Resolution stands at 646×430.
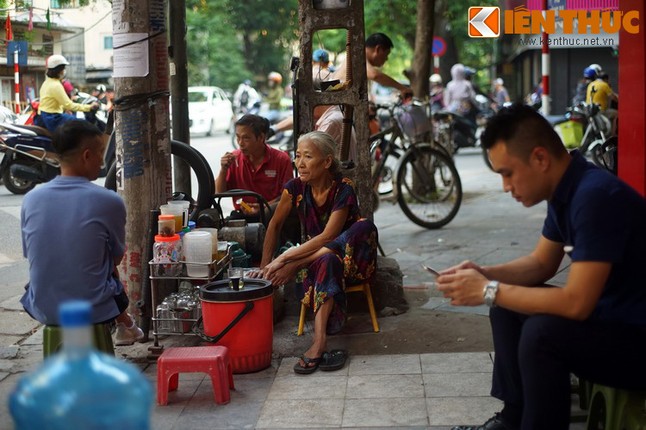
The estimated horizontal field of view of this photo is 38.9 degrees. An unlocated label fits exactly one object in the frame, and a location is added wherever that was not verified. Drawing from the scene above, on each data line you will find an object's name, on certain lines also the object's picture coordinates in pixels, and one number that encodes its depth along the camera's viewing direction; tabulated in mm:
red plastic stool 4543
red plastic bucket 4984
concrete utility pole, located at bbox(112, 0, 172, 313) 5613
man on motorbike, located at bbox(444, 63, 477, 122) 19531
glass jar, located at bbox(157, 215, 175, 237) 5297
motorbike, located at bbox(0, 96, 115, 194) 12305
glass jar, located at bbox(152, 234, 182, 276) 5301
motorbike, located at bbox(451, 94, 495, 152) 17953
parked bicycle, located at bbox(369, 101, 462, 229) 9398
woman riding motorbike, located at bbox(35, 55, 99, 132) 12859
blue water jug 1608
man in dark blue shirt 3100
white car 25723
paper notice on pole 5605
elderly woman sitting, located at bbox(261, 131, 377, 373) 5172
